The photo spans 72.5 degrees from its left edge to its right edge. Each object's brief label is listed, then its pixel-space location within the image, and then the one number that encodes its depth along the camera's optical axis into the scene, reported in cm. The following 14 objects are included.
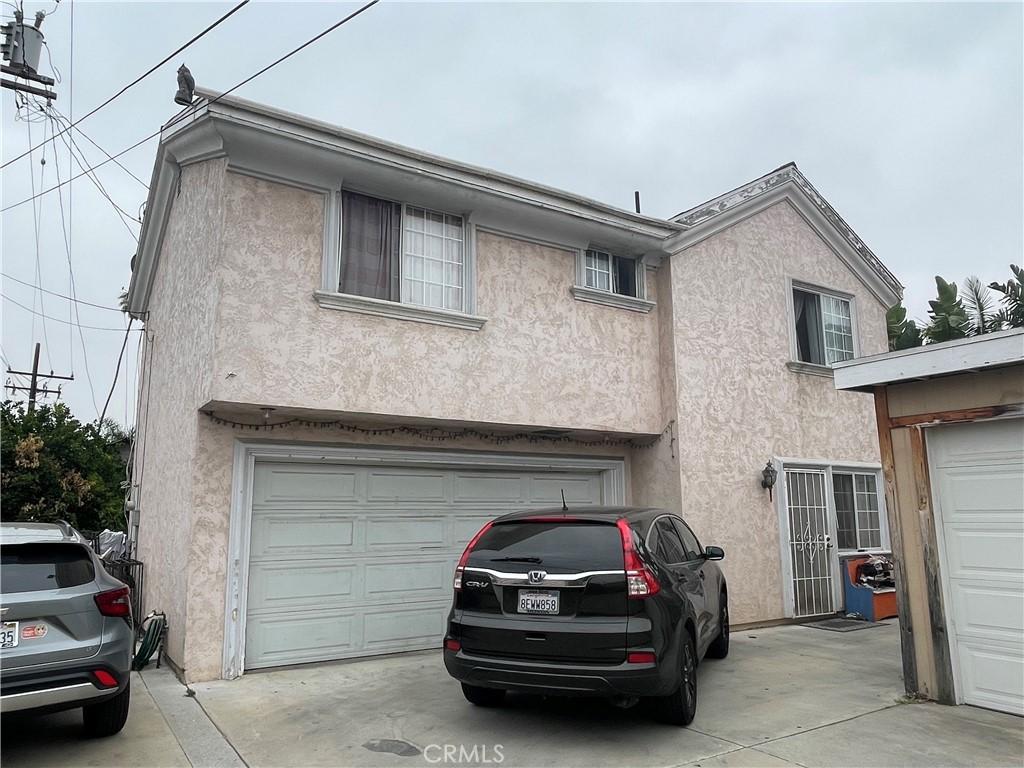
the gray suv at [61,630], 439
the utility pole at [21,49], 1001
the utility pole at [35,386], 2879
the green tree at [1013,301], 1708
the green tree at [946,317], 1736
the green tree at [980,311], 1767
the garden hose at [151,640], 743
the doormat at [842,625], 1005
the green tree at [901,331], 1833
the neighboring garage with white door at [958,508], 575
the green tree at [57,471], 1633
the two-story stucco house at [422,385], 732
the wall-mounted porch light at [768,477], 1059
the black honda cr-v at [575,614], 487
